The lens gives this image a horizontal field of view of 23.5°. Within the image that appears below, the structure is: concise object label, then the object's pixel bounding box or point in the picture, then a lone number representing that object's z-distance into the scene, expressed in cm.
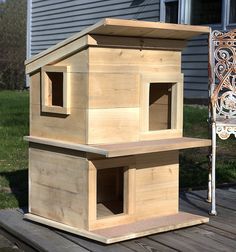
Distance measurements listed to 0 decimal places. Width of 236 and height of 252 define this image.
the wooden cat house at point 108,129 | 311
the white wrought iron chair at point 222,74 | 382
